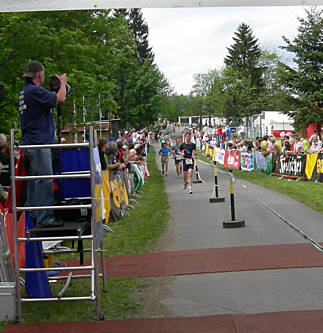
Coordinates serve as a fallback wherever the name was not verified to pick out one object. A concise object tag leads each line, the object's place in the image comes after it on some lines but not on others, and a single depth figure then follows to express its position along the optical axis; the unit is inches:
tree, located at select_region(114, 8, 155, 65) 3860.7
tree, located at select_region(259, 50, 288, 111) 4207.9
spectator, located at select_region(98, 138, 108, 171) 475.2
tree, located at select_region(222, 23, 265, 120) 3590.1
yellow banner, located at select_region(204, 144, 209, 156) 2282.4
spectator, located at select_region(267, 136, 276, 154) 1196.5
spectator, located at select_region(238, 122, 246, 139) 2219.5
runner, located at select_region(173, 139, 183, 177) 1311.6
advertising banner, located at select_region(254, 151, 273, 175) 1190.9
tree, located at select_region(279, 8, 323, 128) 1859.0
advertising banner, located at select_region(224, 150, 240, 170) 1488.7
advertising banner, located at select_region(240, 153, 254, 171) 1364.4
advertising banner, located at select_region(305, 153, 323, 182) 912.9
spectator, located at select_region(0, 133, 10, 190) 410.9
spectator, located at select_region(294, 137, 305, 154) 1053.0
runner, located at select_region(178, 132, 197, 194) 882.1
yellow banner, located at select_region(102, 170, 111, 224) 552.8
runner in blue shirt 1392.7
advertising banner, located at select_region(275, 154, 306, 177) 1001.5
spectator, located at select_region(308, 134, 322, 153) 999.4
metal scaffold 238.8
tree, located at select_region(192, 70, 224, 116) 4269.2
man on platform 250.1
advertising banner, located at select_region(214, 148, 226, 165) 1730.9
